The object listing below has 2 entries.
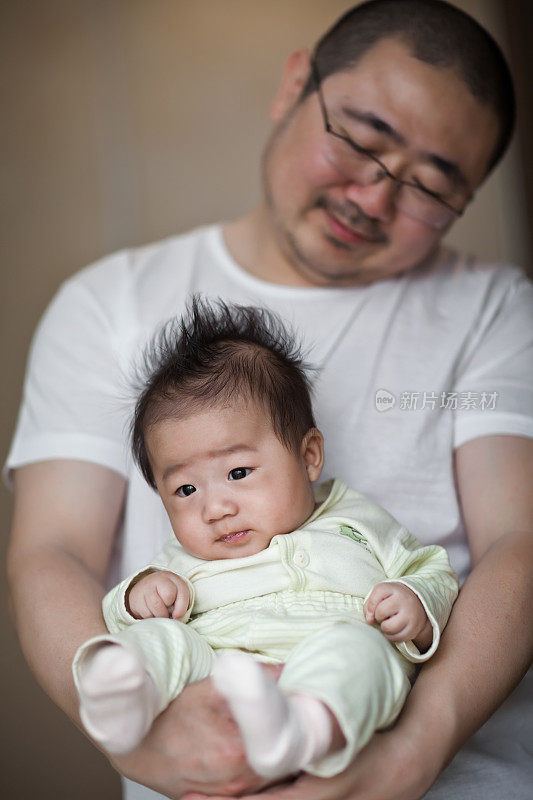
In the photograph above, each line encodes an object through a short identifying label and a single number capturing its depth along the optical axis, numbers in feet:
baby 2.32
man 3.57
